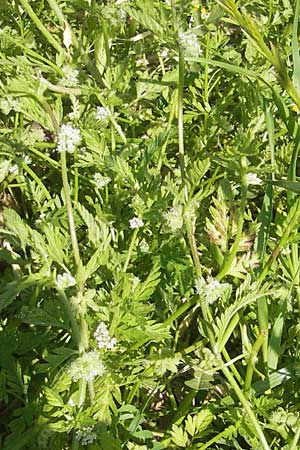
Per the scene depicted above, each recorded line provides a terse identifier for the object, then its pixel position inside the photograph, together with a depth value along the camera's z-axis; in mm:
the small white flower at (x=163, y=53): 850
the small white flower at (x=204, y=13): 813
